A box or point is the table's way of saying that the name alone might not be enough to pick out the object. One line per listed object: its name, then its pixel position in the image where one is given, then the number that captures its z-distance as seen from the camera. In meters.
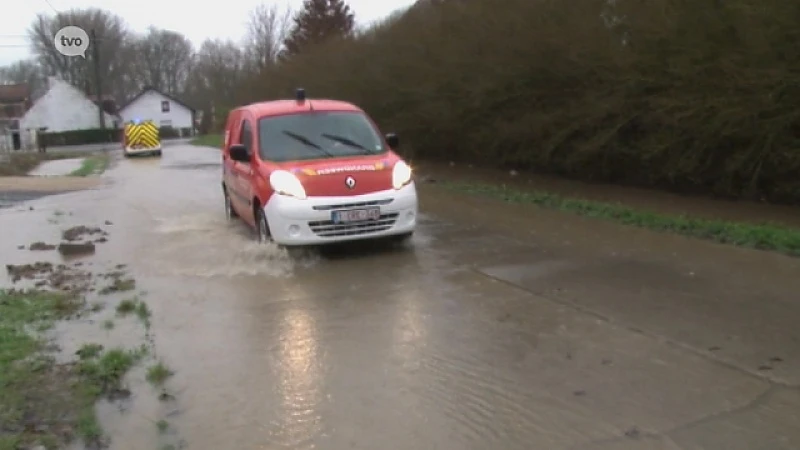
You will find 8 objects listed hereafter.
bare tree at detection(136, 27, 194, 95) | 97.12
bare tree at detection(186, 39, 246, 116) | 76.50
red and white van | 8.82
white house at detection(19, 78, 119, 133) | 83.06
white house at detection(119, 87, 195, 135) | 90.44
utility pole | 59.21
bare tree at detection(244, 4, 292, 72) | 66.69
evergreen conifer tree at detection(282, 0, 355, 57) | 50.41
